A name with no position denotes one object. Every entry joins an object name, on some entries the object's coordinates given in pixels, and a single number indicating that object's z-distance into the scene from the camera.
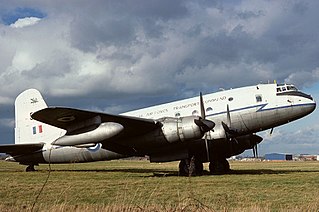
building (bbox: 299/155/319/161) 146.98
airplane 18.20
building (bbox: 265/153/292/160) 135.50
